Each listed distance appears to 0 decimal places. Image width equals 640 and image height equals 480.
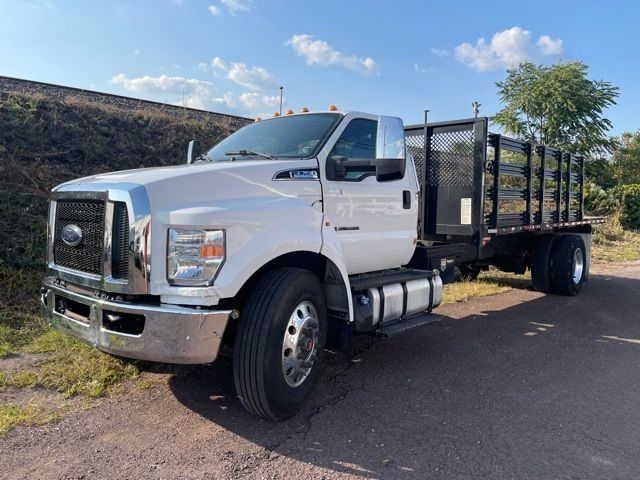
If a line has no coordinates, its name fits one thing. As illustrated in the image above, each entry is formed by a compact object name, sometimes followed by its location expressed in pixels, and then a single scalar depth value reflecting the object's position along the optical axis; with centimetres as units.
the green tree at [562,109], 1925
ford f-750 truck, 318
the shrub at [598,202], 1977
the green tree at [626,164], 2552
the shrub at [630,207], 2059
